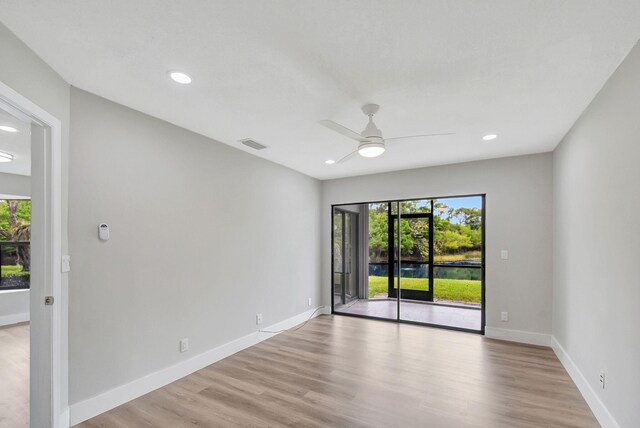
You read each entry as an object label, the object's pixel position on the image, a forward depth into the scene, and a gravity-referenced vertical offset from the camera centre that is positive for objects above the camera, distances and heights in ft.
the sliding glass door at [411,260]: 16.81 -2.75
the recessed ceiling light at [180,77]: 6.95 +3.27
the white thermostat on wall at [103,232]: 8.08 -0.44
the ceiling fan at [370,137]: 8.57 +2.25
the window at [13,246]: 17.88 -1.84
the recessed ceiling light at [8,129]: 9.90 +2.91
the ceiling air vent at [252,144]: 11.77 +2.90
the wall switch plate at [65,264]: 7.16 -1.16
